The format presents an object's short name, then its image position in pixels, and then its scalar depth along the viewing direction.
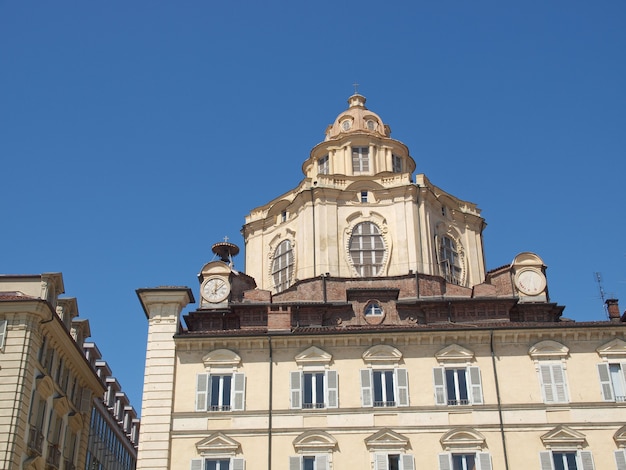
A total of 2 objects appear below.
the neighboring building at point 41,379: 37.47
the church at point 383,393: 38.69
